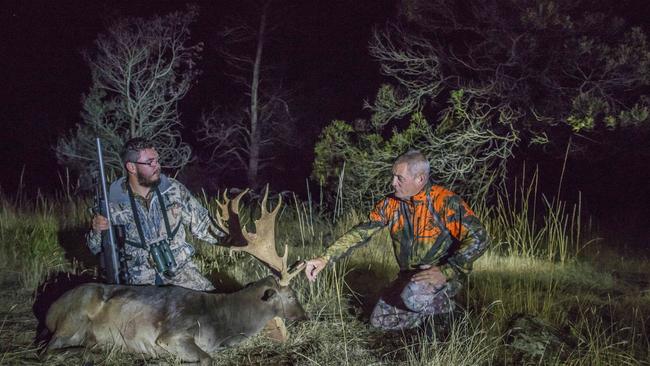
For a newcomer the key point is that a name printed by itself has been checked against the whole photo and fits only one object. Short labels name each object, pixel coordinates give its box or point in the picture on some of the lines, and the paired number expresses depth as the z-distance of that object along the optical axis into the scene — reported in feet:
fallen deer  15.78
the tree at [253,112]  71.31
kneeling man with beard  18.85
